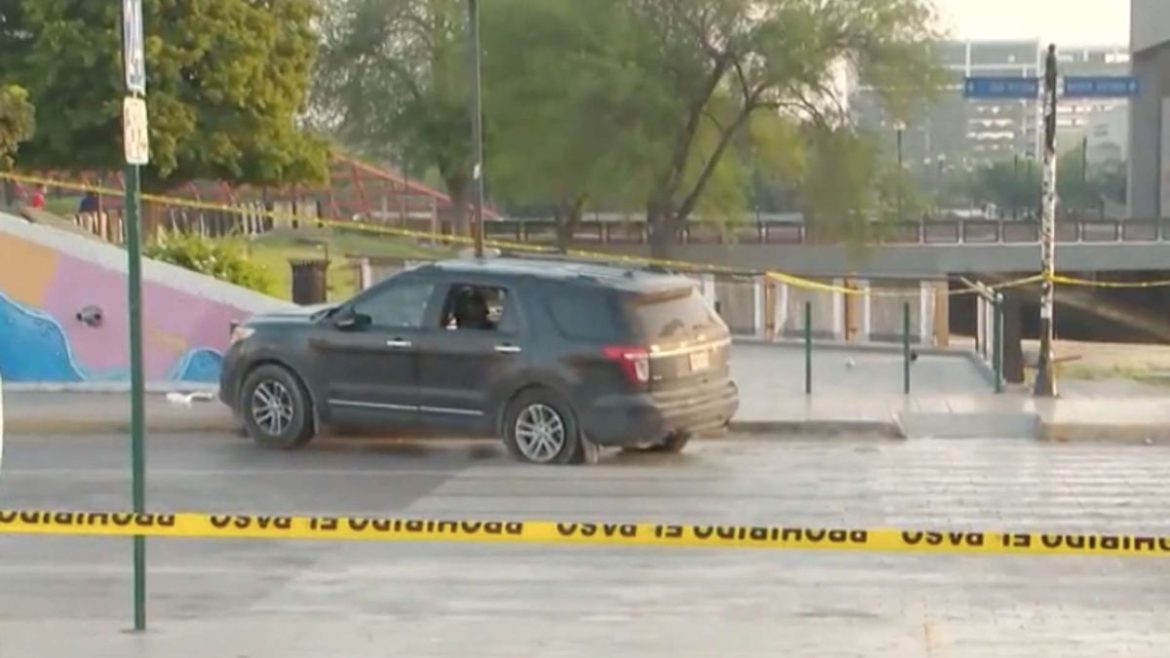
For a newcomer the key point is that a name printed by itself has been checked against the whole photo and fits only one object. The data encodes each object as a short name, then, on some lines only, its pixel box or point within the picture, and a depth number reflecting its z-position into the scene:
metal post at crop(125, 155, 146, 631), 8.16
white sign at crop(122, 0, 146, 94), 8.08
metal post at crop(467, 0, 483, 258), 24.36
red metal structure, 49.50
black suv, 15.72
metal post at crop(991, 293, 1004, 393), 21.30
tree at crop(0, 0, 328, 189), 38.03
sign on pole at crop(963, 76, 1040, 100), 21.95
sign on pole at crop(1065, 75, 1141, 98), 23.22
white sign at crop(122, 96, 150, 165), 8.15
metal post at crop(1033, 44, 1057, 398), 20.78
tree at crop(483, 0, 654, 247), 52.00
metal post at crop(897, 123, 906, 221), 54.06
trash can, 25.31
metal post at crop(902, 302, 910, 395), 21.20
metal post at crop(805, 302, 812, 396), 21.14
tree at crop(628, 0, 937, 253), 51.88
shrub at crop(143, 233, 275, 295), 23.39
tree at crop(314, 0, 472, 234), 64.62
